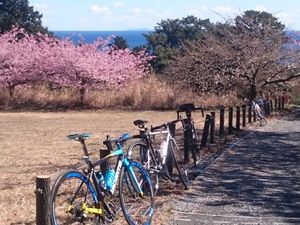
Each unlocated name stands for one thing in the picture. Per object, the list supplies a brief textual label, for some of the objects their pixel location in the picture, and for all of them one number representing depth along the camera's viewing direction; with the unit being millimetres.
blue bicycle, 4902
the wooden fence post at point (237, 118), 15336
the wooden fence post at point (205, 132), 11164
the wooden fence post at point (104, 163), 5789
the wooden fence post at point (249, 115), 17916
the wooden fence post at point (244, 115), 16558
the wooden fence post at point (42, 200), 4445
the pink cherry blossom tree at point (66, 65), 29828
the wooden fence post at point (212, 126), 11828
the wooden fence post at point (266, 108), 21419
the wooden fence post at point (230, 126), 14677
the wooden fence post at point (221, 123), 13511
